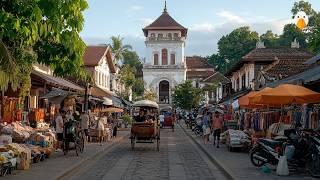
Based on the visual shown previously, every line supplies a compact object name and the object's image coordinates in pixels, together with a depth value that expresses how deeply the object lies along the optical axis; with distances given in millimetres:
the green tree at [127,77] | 79750
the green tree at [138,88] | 105588
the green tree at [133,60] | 141050
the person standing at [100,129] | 30875
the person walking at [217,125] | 27061
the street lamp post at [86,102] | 28792
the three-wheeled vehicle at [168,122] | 55475
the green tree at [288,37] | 87238
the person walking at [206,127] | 32003
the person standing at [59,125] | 21422
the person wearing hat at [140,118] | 26067
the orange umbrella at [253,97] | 19656
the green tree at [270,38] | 101262
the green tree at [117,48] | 77000
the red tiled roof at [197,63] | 128625
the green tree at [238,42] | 106188
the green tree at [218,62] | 120219
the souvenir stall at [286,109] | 18609
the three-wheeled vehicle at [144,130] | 24953
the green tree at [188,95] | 81688
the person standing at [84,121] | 26848
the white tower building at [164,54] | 111438
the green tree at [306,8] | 72750
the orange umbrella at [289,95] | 18484
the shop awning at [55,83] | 25509
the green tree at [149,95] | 94162
